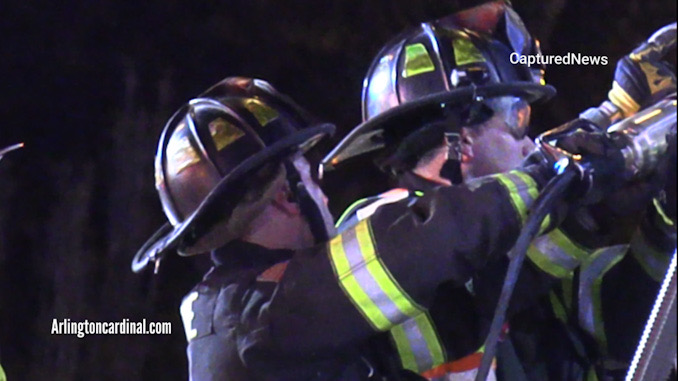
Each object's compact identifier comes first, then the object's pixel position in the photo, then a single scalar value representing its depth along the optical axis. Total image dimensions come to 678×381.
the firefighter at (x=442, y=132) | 7.27
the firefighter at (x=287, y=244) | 7.10
